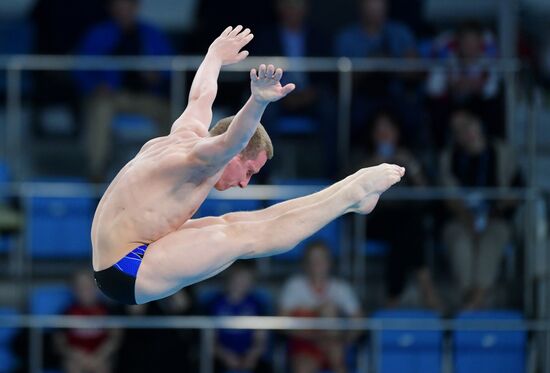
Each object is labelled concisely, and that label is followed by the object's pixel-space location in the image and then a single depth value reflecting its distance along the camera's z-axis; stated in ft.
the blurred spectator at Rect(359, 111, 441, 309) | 65.10
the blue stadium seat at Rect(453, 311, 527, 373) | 63.05
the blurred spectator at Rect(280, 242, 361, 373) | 63.00
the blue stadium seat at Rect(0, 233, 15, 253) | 66.90
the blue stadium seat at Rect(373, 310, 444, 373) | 62.80
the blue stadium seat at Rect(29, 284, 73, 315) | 64.18
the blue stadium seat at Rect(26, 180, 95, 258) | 66.49
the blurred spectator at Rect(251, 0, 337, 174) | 68.13
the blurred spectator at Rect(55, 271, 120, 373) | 63.36
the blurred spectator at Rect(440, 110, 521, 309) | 65.46
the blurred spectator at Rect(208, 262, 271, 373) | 63.26
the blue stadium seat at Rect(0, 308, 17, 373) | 63.67
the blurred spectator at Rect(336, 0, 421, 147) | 67.36
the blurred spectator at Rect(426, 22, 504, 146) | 67.97
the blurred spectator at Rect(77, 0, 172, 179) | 68.69
